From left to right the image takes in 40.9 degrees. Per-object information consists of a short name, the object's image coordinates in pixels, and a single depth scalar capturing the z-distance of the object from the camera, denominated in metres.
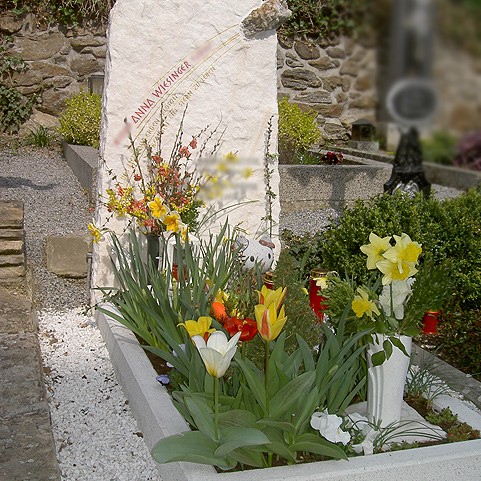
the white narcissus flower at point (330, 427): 1.90
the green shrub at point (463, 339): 3.13
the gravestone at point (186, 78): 3.85
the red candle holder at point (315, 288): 3.32
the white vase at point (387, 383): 2.17
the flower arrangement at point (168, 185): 3.76
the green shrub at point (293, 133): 7.70
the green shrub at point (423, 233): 3.58
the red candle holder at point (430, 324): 3.32
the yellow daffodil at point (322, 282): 2.95
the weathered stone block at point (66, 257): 4.49
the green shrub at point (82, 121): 7.98
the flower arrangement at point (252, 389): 1.76
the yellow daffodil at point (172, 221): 3.55
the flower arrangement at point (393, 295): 2.06
